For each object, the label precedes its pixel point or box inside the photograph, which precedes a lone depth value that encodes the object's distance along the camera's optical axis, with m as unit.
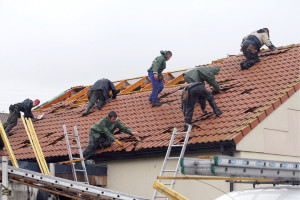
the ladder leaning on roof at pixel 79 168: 12.74
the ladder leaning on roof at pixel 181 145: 11.26
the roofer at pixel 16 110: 17.61
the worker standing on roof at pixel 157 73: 15.52
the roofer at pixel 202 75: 13.49
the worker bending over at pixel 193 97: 12.70
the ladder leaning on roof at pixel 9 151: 11.44
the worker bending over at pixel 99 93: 17.03
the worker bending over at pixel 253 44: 15.35
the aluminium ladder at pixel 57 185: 9.77
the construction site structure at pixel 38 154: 12.46
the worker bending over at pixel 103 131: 13.59
